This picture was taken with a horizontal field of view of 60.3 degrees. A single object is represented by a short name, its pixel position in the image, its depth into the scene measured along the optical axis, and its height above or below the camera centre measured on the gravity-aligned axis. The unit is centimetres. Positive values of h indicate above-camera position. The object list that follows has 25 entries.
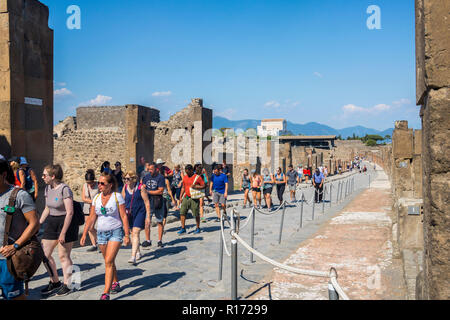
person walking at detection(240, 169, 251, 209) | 1358 -77
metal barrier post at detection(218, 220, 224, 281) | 568 -149
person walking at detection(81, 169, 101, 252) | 708 -55
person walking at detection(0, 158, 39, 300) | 356 -61
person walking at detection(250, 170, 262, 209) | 1295 -81
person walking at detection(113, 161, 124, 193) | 1049 -33
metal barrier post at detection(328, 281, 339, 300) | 279 -96
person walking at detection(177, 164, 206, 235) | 896 -92
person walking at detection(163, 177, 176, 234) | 838 -103
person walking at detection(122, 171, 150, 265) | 654 -82
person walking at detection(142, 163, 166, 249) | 781 -59
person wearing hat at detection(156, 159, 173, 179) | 1287 -40
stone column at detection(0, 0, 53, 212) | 819 +182
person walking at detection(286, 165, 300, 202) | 1512 -67
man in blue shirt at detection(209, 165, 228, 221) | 1041 -78
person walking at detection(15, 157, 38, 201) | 732 -30
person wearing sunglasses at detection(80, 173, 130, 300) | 481 -77
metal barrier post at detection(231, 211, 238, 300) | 453 -126
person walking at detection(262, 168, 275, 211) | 1297 -89
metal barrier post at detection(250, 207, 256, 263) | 669 -145
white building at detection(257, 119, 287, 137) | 12062 +1119
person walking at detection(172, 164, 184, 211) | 1314 -63
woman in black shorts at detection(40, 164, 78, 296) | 516 -82
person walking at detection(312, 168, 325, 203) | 1473 -78
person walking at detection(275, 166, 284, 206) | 1358 -75
